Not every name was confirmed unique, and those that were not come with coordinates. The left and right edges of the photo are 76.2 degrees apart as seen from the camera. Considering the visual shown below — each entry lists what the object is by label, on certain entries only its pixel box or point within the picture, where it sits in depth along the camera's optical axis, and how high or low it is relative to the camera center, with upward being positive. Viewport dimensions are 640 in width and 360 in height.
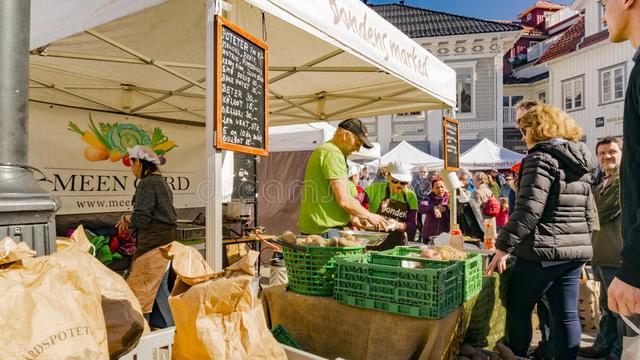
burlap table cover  2.11 -0.84
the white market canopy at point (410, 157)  14.47 +0.83
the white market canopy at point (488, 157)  14.01 +0.78
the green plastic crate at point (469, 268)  2.41 -0.55
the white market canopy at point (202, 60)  2.94 +1.22
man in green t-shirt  3.14 -0.08
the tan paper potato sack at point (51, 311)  1.04 -0.36
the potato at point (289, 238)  2.52 -0.36
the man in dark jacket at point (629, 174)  1.42 +0.02
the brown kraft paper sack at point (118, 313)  1.40 -0.47
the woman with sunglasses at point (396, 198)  5.64 -0.26
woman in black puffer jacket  2.72 -0.35
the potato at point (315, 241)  2.46 -0.37
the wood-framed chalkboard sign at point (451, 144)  5.53 +0.51
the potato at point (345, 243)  2.45 -0.38
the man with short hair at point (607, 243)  3.56 -0.56
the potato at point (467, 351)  2.40 -1.01
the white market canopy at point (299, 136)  7.68 +0.84
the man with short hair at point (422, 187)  9.87 -0.19
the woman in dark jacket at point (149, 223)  3.84 -0.41
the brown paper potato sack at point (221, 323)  1.42 -0.51
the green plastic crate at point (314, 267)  2.43 -0.53
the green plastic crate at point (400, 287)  2.06 -0.57
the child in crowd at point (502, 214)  7.53 -0.64
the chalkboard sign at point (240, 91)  2.19 +0.53
